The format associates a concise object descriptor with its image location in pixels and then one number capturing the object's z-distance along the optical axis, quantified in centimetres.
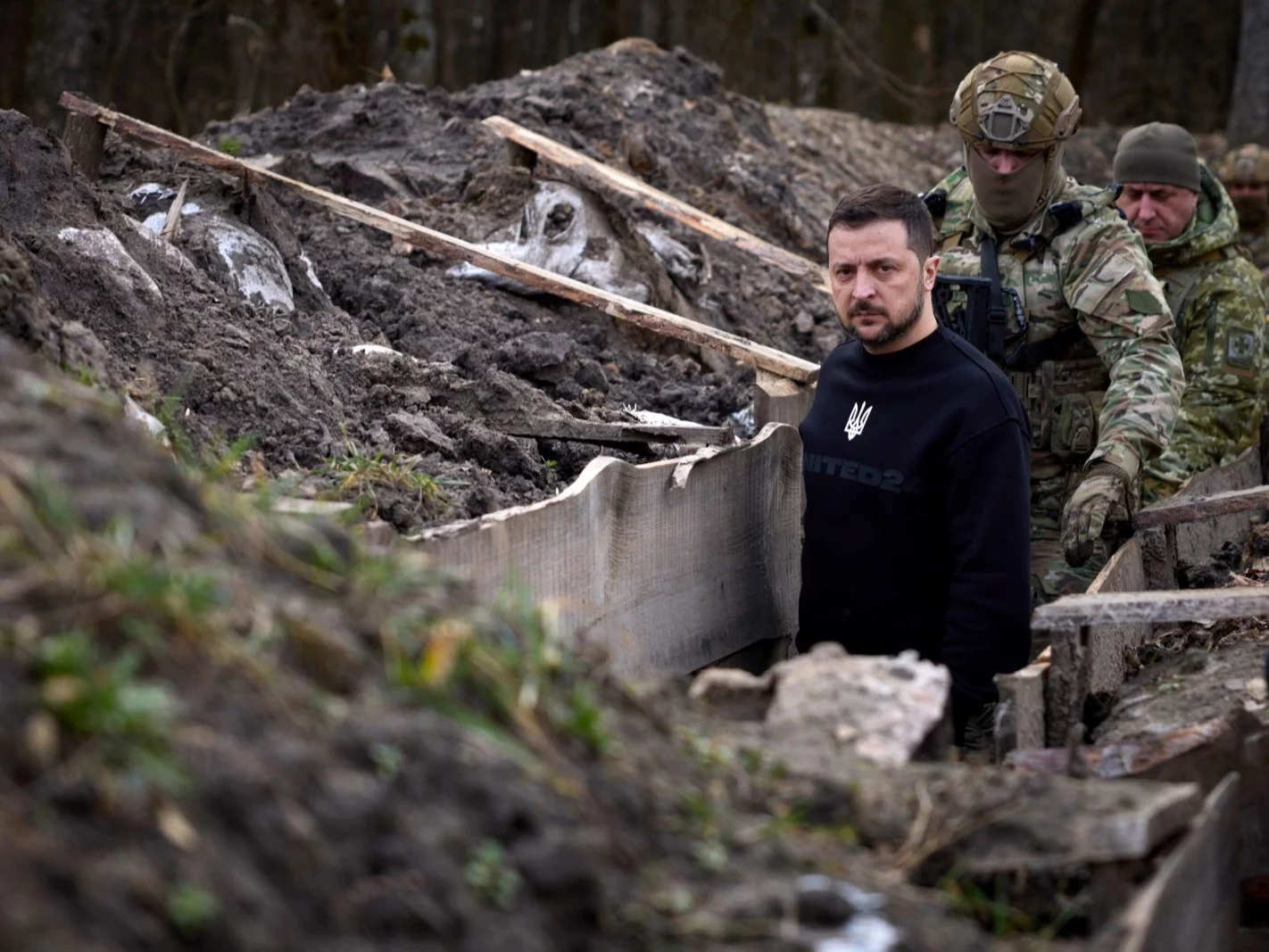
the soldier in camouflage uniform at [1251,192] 1095
